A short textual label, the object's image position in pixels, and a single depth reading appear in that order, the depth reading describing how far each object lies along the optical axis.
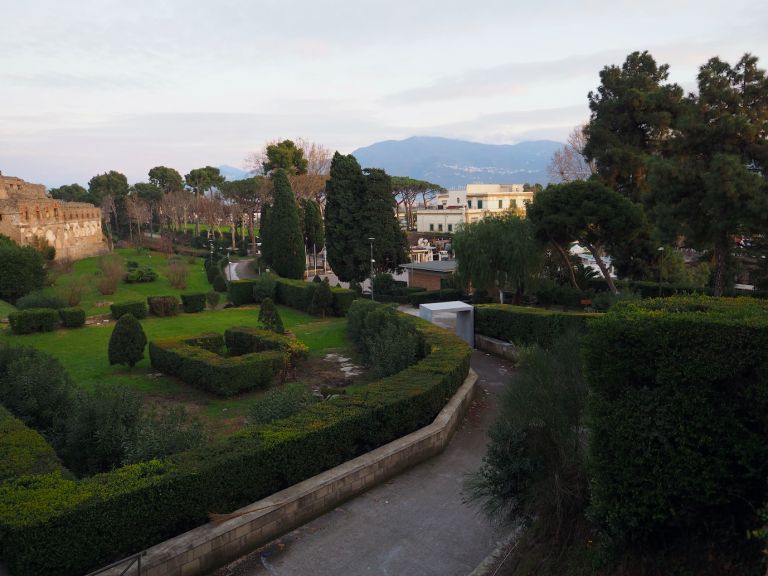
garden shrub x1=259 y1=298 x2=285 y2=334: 20.28
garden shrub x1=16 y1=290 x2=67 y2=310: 26.27
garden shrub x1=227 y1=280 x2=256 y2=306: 32.53
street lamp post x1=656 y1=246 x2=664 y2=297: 28.61
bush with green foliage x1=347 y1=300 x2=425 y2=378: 14.88
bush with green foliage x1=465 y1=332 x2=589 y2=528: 6.44
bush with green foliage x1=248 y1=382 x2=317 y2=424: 9.93
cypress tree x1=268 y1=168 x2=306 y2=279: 41.28
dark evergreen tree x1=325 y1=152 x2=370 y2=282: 39.22
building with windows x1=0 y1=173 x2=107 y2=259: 45.72
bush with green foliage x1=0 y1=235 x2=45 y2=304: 31.00
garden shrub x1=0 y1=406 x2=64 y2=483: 7.56
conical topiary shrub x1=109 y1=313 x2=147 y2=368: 16.67
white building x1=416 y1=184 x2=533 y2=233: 81.06
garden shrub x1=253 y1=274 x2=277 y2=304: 32.47
